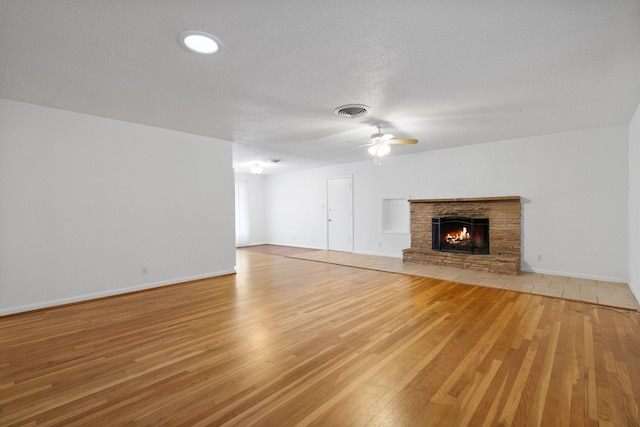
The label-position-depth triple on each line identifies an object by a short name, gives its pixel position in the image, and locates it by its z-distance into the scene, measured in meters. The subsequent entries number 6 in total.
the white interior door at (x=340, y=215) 8.37
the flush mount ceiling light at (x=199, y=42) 2.16
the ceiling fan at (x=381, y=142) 4.40
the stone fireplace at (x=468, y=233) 5.59
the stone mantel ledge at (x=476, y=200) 5.53
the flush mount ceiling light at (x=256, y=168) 8.00
